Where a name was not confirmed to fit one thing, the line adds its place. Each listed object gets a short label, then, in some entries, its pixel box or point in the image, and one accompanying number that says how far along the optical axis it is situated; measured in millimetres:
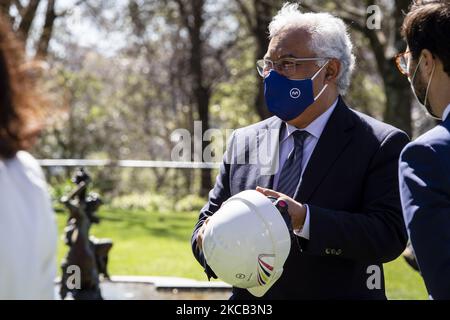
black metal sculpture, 7777
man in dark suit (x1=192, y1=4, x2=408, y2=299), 3248
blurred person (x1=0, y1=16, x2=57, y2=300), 2061
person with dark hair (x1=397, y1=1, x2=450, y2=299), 2350
